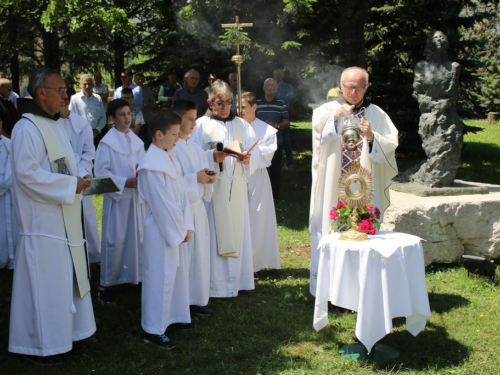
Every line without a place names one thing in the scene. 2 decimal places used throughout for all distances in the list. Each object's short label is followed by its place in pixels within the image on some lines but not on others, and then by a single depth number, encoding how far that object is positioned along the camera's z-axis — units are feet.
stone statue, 23.75
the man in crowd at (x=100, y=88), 46.01
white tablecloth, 13.65
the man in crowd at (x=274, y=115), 33.04
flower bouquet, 14.64
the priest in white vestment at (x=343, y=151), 16.97
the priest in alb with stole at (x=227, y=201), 19.47
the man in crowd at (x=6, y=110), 25.76
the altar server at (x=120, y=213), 19.66
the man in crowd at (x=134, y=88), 41.86
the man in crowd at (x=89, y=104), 36.27
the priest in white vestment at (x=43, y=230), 13.94
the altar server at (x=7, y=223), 22.61
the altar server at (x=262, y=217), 21.95
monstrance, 15.07
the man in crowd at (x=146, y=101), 44.24
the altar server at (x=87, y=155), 21.71
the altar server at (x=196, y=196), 16.94
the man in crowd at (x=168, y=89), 40.83
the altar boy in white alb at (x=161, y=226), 15.43
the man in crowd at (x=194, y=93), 32.76
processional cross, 18.95
